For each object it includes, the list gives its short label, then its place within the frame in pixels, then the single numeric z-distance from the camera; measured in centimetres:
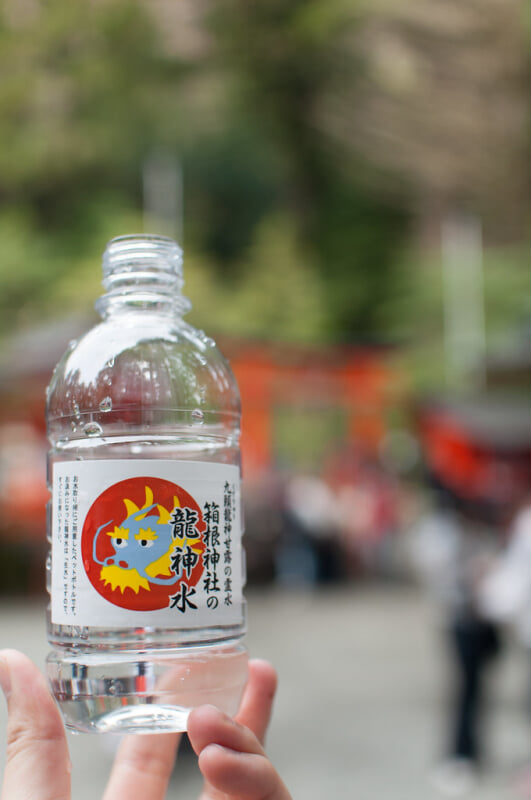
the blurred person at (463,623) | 482
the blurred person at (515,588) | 447
